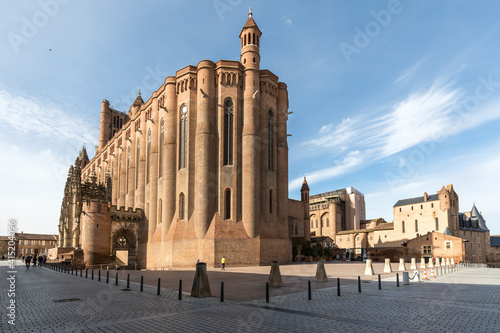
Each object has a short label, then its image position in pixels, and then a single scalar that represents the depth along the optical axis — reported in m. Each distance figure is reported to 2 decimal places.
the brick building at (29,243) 107.88
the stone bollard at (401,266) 27.21
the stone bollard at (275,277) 16.53
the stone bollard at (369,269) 23.07
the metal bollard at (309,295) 12.73
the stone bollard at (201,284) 13.16
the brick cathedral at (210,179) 39.03
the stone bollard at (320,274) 18.78
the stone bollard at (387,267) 25.33
